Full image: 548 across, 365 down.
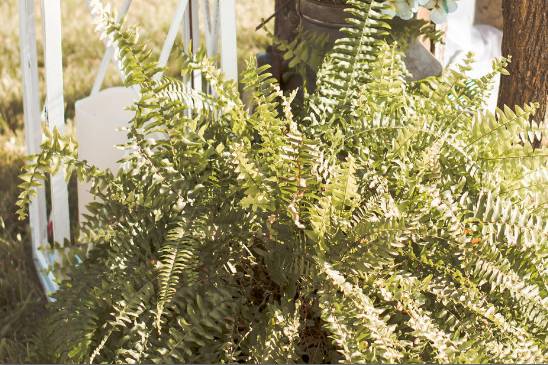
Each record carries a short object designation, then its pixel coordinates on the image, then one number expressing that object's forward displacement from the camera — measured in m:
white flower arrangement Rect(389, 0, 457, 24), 2.21
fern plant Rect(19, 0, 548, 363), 1.73
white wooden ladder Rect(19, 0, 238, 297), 2.33
